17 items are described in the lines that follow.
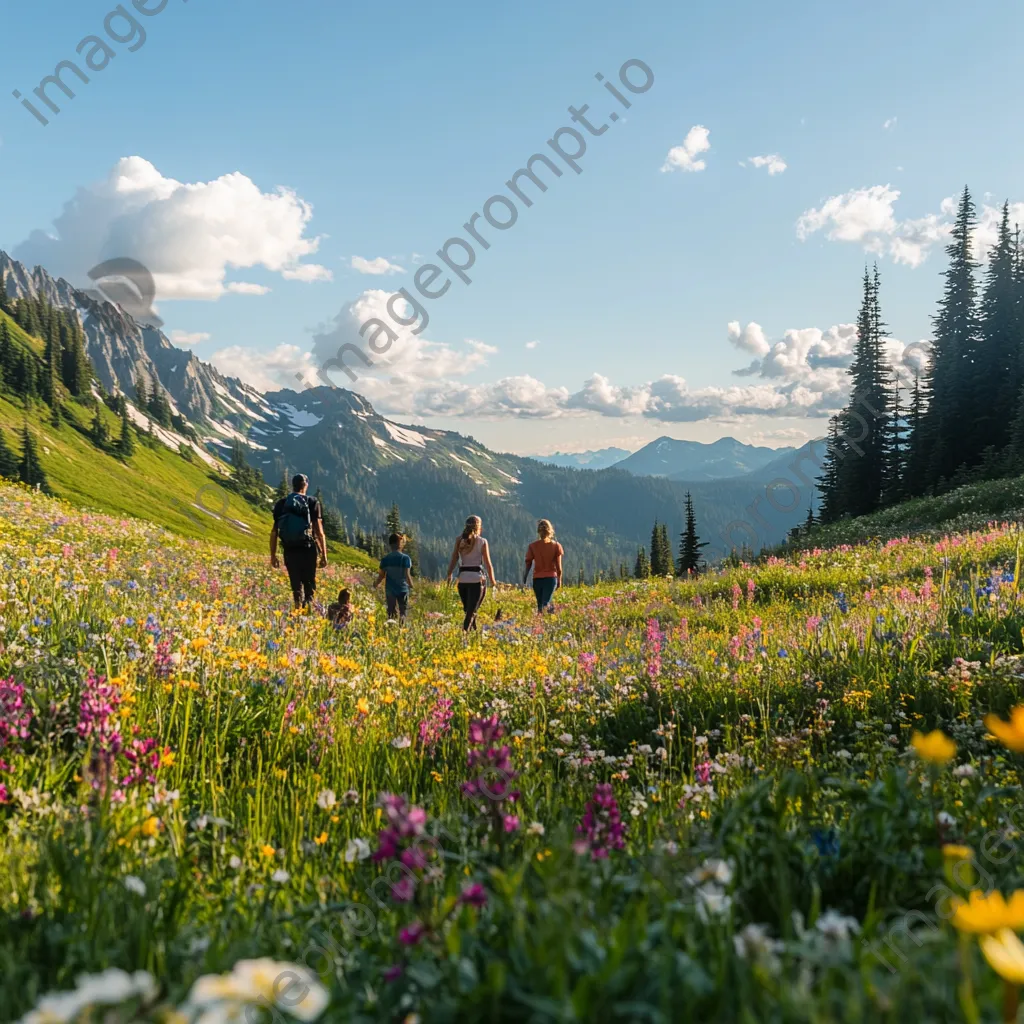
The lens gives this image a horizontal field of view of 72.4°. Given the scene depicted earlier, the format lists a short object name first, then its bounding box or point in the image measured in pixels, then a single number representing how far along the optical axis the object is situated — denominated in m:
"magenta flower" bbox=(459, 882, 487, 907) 1.87
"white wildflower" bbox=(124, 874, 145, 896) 2.24
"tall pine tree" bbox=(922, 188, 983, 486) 54.16
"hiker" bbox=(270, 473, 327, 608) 12.76
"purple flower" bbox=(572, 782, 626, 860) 2.51
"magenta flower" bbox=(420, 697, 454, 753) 5.07
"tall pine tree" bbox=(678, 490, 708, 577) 73.71
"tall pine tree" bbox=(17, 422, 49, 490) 102.25
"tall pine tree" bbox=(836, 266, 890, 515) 61.44
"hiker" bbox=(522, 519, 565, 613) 16.72
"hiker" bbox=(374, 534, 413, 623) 14.69
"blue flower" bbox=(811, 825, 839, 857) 2.27
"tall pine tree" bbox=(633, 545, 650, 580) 93.40
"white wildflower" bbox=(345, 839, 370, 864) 2.58
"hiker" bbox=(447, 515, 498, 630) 14.96
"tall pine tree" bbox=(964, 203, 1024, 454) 52.38
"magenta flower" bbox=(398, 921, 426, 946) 1.68
